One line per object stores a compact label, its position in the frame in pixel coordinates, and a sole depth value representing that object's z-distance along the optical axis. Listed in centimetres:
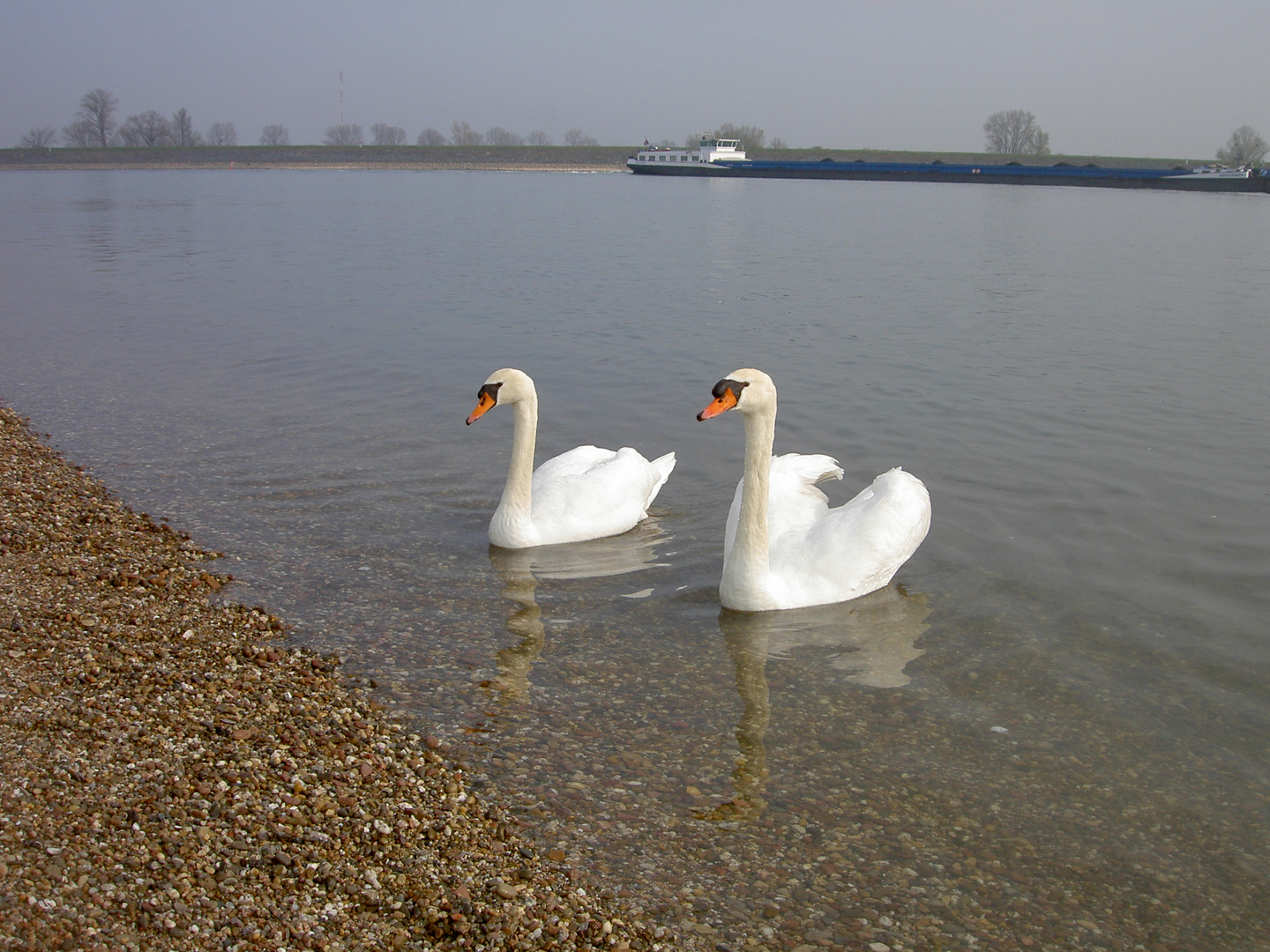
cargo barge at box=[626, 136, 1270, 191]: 8031
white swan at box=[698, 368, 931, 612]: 586
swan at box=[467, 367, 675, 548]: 688
